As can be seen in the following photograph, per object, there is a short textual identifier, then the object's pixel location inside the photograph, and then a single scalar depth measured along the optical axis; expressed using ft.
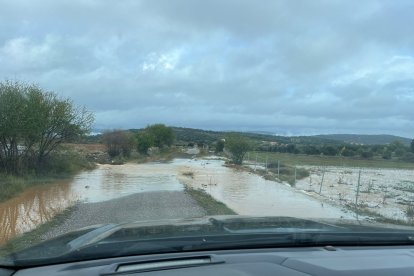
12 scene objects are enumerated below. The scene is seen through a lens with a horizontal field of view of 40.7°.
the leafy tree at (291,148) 279.86
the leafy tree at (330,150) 229.58
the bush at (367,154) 201.63
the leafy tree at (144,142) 333.21
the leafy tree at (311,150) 246.31
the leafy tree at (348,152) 212.31
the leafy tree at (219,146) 364.48
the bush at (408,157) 156.37
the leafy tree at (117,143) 283.18
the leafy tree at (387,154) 185.07
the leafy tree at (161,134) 391.26
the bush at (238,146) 231.91
